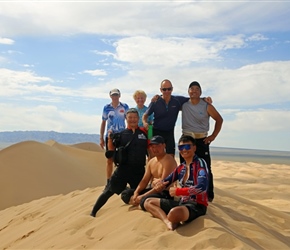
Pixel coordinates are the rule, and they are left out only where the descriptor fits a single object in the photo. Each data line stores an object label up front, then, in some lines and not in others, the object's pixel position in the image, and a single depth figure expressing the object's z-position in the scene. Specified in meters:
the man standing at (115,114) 5.24
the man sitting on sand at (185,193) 3.27
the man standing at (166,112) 4.42
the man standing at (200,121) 4.31
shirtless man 3.76
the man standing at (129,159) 4.22
